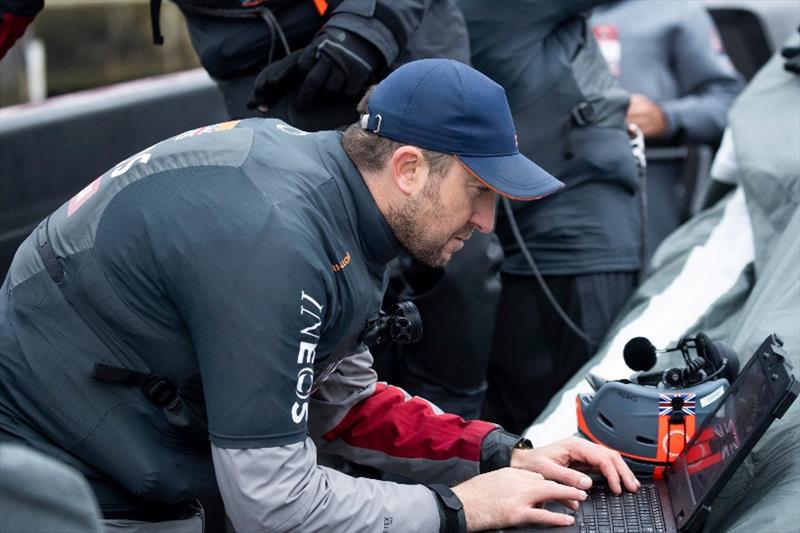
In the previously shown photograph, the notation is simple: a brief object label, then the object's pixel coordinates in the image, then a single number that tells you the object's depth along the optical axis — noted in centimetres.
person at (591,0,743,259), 464
